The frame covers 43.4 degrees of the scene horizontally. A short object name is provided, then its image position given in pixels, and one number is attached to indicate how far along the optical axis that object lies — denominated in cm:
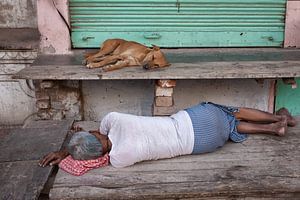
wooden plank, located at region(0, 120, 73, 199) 262
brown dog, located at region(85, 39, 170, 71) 392
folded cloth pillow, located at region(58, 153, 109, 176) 280
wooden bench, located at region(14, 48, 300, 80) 372
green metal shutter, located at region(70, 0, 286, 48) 457
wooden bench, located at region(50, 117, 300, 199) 257
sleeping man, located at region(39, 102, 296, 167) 284
